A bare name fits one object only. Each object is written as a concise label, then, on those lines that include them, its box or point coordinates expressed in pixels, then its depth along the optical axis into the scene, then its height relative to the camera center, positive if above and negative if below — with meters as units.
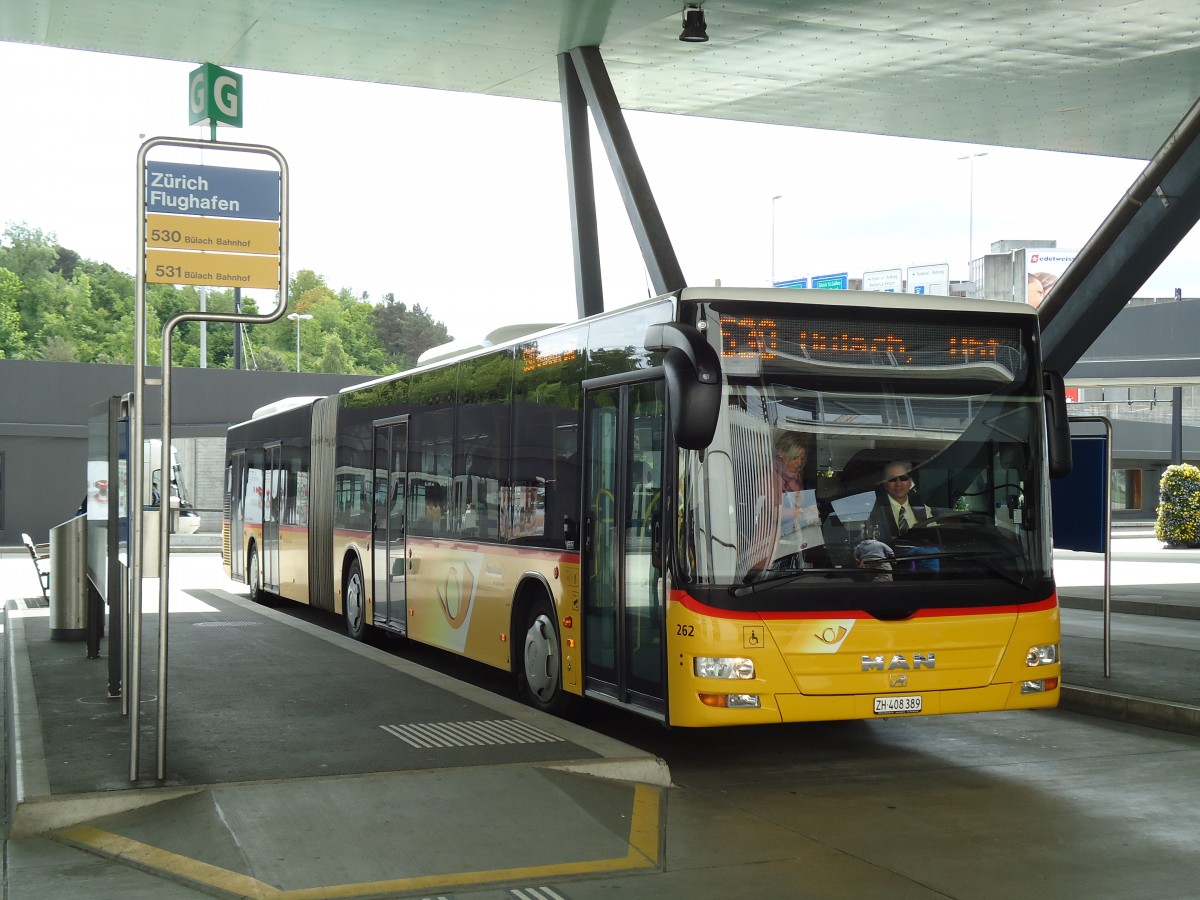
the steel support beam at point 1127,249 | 14.27 +2.36
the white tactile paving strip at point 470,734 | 8.58 -1.66
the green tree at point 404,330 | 127.06 +13.04
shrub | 36.12 -0.98
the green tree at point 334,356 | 123.69 +10.31
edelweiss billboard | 95.81 +15.16
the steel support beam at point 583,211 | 17.56 +3.37
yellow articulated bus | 8.12 -0.24
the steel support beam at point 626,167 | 16.41 +3.70
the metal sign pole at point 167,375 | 7.43 +0.53
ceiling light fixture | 14.55 +4.65
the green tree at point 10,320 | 98.31 +10.93
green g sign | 10.77 +2.94
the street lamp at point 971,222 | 79.88 +14.28
